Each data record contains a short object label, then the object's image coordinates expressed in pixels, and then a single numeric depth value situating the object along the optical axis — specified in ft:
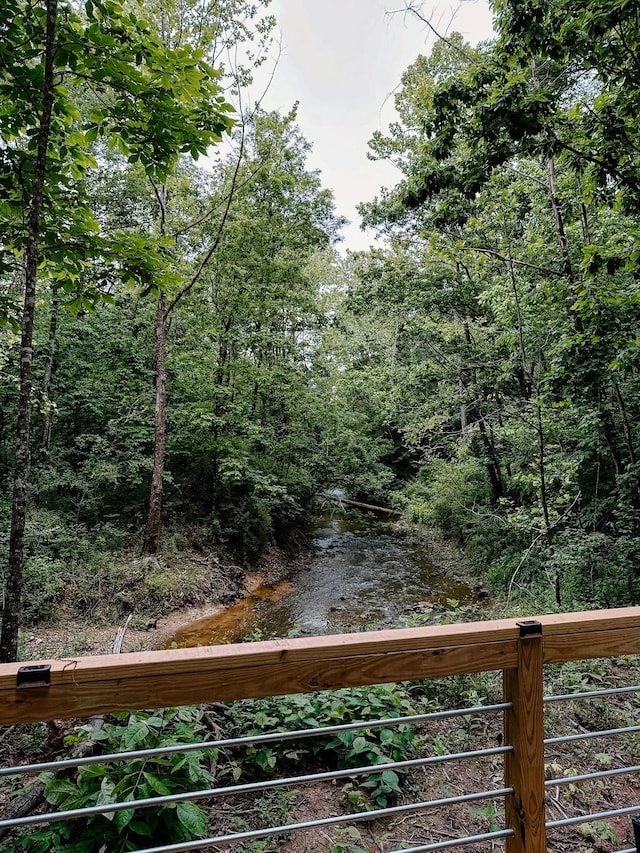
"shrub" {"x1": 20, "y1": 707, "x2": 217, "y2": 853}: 5.57
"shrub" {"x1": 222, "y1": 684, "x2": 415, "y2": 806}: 7.66
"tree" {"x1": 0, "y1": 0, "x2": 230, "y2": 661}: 9.77
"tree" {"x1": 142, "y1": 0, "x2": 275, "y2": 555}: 25.67
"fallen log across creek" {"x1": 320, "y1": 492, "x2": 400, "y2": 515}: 50.78
